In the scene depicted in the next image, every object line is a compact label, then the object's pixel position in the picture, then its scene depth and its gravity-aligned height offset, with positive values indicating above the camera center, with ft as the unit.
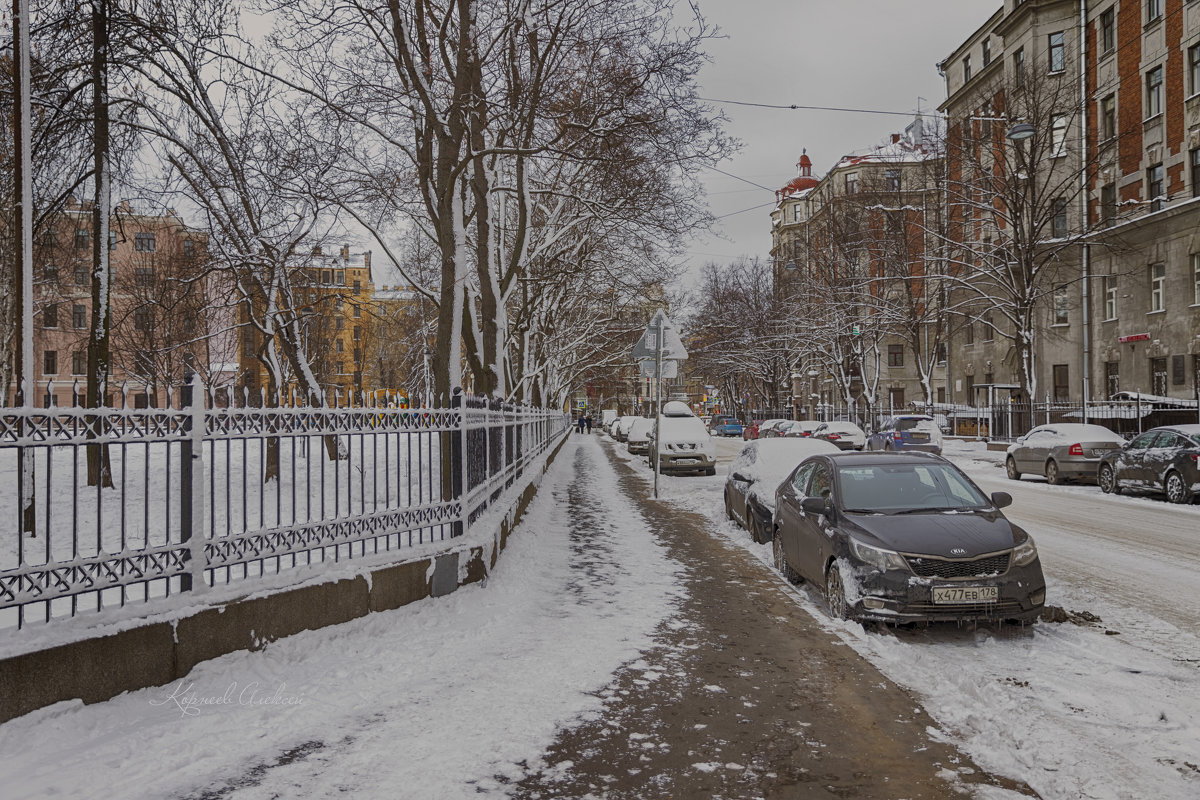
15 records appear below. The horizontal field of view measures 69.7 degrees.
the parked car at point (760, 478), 36.68 -3.07
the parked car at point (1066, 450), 64.69 -3.32
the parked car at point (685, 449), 79.92 -3.39
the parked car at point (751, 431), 179.11 -4.14
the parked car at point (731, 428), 217.97 -4.18
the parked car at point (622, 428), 190.80 -3.49
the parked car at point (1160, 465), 50.83 -3.70
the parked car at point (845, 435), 109.19 -3.20
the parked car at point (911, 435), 98.68 -3.07
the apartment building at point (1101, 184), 102.37 +28.96
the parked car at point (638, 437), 122.63 -3.52
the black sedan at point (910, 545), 20.65 -3.47
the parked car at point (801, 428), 132.98 -2.80
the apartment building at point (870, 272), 127.12 +24.11
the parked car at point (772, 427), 148.27 -2.95
